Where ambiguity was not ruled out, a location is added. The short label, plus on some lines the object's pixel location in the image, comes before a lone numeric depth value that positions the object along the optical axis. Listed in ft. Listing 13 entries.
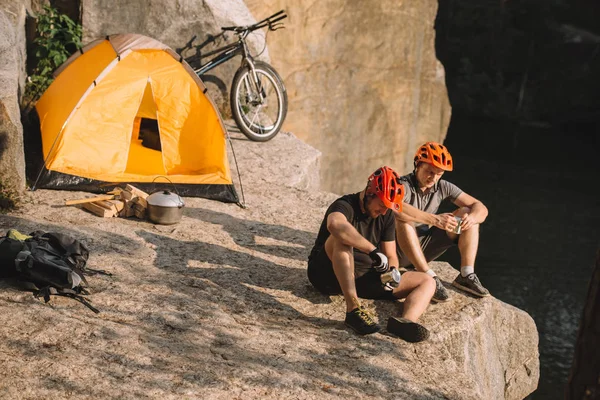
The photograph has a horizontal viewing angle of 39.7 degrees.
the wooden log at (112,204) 27.68
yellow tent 30.53
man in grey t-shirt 23.25
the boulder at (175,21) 38.34
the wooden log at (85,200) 27.94
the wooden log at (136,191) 28.37
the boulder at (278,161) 35.27
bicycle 37.60
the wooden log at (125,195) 28.17
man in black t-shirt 20.54
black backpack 20.35
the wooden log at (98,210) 27.39
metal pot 27.22
